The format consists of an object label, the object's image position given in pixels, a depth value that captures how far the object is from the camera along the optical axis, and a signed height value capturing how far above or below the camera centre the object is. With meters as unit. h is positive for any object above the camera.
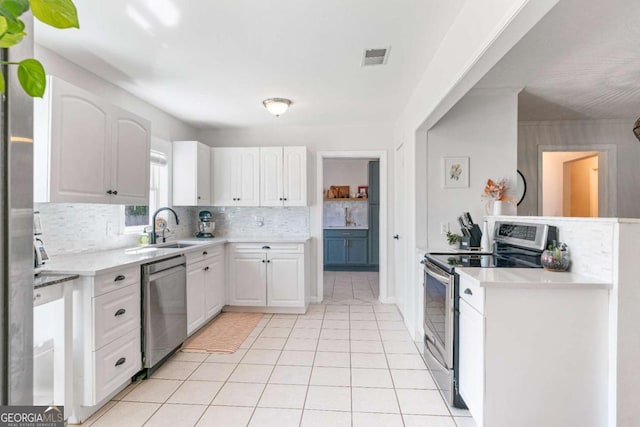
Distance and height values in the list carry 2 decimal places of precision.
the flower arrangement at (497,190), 2.92 +0.21
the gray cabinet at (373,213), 6.72 +0.01
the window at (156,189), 3.47 +0.28
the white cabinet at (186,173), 3.92 +0.48
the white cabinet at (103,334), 1.97 -0.77
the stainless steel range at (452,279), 2.07 -0.45
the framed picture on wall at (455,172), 3.05 +0.39
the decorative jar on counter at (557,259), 1.86 -0.26
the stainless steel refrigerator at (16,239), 0.50 -0.04
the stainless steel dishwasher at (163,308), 2.44 -0.77
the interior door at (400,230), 3.81 -0.20
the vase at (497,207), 2.86 +0.06
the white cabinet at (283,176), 4.19 +0.48
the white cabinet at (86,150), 1.94 +0.43
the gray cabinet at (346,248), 6.82 -0.73
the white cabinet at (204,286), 3.18 -0.78
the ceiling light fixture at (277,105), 3.36 +1.12
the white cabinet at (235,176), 4.25 +0.48
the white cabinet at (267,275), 3.96 -0.75
